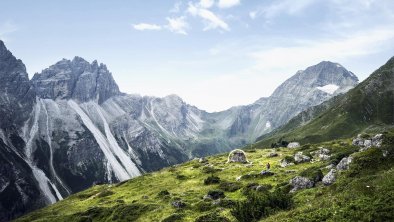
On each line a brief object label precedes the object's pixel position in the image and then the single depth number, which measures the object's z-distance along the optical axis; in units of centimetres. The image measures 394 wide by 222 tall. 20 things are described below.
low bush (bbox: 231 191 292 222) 4438
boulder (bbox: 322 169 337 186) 5075
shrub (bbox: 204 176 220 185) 8216
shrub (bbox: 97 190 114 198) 10292
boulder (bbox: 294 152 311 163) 8694
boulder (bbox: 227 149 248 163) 11038
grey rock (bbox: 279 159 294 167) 8694
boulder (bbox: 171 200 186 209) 6588
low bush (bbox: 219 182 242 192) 7181
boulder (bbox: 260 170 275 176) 7759
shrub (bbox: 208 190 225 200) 6711
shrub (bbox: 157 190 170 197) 7959
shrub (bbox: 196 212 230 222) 4991
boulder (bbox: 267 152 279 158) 11176
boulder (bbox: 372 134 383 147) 7316
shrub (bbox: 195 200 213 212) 6069
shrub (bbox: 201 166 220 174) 9870
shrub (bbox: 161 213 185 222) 5778
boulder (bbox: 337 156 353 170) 5155
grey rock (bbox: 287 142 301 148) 14540
